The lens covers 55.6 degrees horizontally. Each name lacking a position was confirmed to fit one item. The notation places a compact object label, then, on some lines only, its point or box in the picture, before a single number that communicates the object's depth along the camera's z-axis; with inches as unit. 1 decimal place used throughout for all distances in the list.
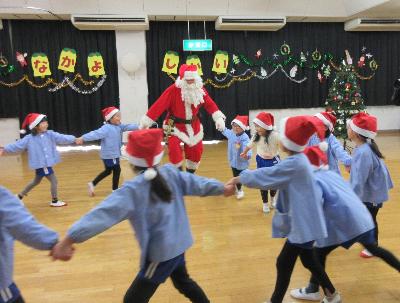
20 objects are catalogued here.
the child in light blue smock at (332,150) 119.0
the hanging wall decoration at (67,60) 320.8
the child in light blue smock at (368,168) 100.1
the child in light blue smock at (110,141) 182.1
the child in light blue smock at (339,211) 79.3
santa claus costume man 154.5
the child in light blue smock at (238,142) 170.1
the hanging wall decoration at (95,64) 324.8
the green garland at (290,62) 346.1
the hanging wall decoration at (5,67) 316.8
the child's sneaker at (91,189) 187.5
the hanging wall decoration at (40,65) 318.3
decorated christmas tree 306.0
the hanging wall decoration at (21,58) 316.8
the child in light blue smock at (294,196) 73.4
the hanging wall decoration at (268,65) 340.2
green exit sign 324.6
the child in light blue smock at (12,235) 56.6
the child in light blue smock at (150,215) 62.3
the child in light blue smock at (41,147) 167.3
